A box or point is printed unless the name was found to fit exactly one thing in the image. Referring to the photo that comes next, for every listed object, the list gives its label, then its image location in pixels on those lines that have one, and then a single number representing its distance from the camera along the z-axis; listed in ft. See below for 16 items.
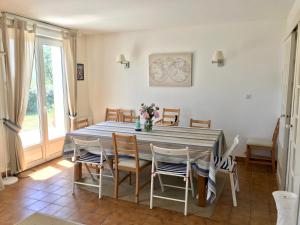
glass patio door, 14.34
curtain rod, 12.51
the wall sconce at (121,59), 17.08
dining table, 9.48
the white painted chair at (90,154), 10.43
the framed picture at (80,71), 18.01
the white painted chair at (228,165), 9.93
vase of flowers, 11.89
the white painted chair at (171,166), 9.12
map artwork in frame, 16.08
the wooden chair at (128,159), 10.05
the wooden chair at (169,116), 16.17
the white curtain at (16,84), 12.51
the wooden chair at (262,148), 13.46
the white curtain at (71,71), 16.30
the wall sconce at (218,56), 14.78
